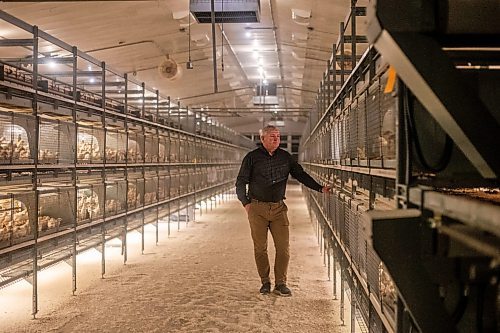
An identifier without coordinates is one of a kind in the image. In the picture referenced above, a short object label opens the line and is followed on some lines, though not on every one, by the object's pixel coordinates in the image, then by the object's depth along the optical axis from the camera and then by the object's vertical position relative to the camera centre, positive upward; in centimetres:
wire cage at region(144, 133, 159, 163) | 816 +17
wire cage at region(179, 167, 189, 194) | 1032 -43
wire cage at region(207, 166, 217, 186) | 1414 -49
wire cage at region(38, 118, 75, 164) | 471 +16
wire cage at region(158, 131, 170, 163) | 888 +21
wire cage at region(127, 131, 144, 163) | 740 +19
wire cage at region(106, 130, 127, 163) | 648 +16
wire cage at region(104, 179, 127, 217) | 639 -50
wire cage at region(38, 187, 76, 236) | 465 -49
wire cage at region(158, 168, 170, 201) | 879 -45
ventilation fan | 989 +174
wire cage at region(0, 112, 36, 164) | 399 +16
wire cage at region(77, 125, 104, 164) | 571 +16
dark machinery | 130 +0
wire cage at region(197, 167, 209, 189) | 1252 -50
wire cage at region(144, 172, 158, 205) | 802 -49
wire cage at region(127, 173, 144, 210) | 723 -48
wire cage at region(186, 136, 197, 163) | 1132 +20
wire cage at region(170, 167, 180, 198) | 955 -45
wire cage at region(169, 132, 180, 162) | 966 +23
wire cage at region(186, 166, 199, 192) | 1111 -44
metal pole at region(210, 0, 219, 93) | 672 +191
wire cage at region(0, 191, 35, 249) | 390 -48
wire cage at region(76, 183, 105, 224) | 548 -50
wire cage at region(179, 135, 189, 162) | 1043 +21
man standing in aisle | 494 -41
